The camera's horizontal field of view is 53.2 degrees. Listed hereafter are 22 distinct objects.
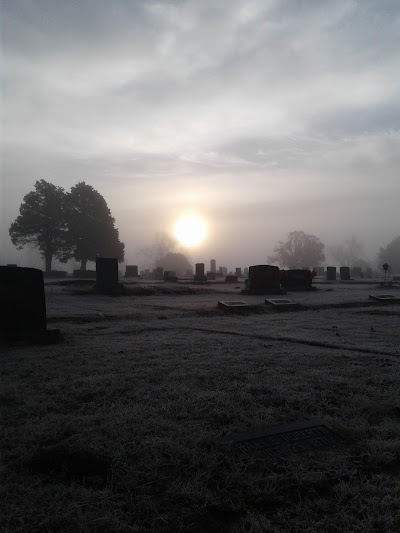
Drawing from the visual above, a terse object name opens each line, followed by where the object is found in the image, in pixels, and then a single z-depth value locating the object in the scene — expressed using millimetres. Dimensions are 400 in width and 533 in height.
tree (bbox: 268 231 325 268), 74562
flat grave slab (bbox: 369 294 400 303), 14250
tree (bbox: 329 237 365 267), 95875
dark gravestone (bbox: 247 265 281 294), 19656
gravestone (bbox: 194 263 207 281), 30781
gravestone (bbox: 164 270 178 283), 31631
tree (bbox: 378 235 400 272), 76062
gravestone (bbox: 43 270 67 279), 41344
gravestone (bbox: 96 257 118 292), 19625
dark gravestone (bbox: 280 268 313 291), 22000
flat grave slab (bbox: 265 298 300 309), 12883
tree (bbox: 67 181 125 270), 46688
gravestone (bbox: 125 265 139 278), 43531
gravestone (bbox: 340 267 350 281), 37125
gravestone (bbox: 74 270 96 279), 35969
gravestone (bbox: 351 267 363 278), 49347
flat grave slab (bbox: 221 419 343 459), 2785
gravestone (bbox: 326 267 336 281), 37875
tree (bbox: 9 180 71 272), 46062
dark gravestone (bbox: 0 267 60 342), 6938
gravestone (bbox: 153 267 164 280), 42034
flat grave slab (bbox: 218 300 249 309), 12155
